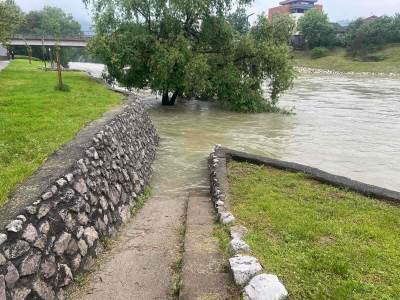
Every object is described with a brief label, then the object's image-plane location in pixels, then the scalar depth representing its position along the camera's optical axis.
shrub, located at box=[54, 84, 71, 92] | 18.47
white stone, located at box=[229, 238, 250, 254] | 5.84
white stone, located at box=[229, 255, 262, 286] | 5.07
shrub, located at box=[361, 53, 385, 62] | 80.14
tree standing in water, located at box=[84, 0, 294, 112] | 23.95
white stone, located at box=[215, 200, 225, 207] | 8.30
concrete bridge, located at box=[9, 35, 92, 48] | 63.29
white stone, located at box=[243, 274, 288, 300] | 4.59
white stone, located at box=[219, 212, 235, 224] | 7.24
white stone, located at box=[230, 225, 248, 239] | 6.45
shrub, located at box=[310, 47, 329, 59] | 91.56
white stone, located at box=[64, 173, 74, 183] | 6.58
